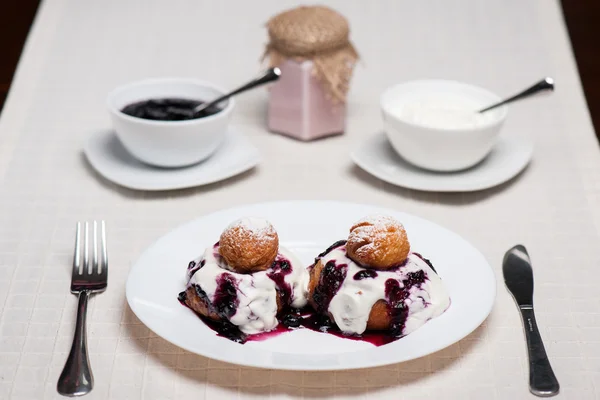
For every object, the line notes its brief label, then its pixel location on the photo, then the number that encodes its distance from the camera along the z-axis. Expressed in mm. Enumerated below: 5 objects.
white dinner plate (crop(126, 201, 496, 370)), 1366
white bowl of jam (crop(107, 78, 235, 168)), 2023
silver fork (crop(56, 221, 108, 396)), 1402
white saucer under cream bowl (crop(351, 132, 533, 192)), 2023
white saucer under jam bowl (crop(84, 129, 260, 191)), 2027
